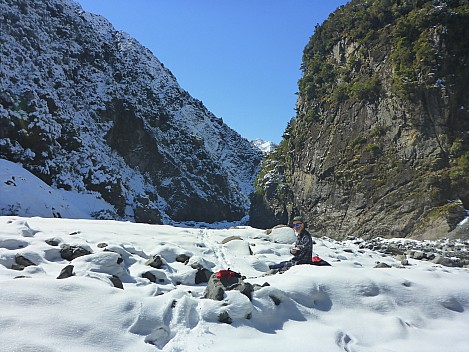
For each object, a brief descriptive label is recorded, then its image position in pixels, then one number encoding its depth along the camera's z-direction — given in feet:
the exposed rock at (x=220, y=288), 15.31
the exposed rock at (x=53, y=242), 23.52
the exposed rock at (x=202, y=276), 21.19
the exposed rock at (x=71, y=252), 21.62
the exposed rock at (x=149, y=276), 19.99
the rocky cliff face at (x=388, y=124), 68.03
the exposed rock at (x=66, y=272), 16.33
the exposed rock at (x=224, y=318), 13.79
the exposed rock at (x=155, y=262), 22.44
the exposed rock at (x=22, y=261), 18.60
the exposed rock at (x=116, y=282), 16.65
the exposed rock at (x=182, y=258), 25.15
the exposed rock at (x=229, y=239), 35.18
